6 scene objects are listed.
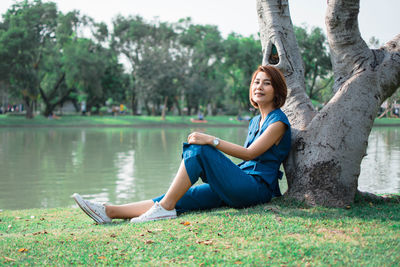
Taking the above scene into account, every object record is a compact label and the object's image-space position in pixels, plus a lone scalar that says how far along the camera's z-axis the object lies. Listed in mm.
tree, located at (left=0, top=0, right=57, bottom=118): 33500
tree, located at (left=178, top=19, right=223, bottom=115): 44719
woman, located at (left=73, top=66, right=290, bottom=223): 3768
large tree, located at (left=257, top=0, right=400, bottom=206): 4223
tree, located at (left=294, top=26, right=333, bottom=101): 36312
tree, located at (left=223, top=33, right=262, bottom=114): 42406
